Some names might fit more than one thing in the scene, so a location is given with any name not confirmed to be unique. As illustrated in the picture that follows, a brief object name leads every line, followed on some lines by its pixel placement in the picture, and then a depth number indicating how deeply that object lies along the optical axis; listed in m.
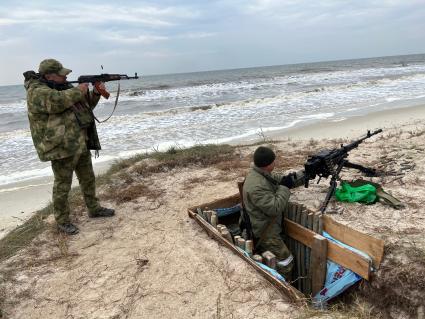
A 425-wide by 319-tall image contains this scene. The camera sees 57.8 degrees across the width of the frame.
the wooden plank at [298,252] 4.76
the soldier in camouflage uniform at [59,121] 4.68
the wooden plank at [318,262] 4.18
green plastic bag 5.01
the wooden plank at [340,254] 3.78
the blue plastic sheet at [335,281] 3.90
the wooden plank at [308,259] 4.55
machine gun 4.93
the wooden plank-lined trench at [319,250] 3.76
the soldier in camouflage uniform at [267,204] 4.23
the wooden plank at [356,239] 3.78
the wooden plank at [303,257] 4.68
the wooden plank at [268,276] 3.59
